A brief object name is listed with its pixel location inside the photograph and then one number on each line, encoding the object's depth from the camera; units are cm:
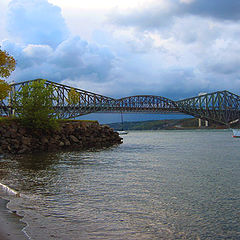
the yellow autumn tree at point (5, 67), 3869
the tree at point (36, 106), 4191
